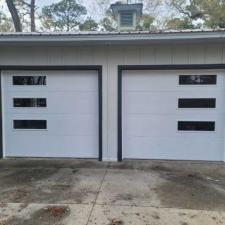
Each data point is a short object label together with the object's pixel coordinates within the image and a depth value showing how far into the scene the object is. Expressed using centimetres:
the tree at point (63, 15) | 2219
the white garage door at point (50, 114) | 691
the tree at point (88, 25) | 2044
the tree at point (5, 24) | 2163
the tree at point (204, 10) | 1764
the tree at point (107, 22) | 1888
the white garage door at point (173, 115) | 665
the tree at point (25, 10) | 1973
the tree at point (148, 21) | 1828
